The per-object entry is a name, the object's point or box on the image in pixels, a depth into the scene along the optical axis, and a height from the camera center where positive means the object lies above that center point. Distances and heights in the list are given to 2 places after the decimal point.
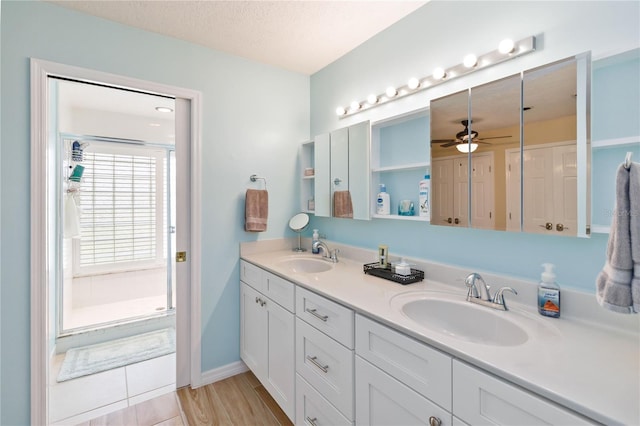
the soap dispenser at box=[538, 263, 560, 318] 1.09 -0.30
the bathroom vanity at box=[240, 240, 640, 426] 0.72 -0.43
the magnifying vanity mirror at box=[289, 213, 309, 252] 2.41 -0.09
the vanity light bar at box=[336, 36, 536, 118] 1.24 +0.69
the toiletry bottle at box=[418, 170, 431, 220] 1.56 +0.09
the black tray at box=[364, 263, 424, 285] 1.51 -0.33
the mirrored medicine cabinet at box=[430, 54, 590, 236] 1.05 +0.24
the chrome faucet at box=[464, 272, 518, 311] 1.19 -0.34
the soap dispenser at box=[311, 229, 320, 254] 2.32 -0.22
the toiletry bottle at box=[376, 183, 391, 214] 1.81 +0.06
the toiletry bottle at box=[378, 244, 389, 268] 1.74 -0.25
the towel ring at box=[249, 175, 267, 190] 2.28 +0.26
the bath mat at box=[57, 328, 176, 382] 2.28 -1.18
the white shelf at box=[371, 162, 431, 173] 1.56 +0.25
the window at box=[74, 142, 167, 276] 3.08 +0.02
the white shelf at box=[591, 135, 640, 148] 0.94 +0.23
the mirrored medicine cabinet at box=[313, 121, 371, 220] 1.90 +0.29
